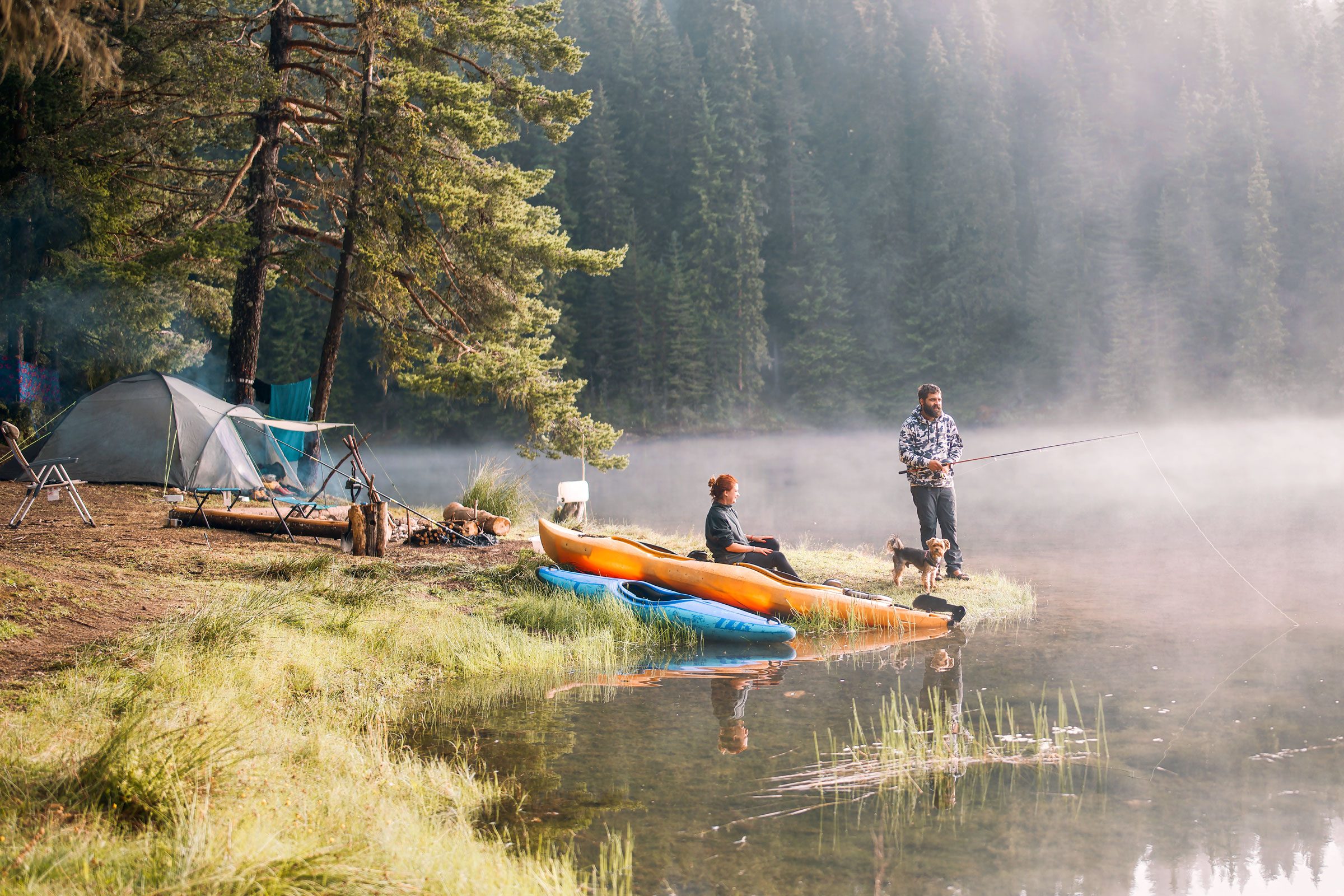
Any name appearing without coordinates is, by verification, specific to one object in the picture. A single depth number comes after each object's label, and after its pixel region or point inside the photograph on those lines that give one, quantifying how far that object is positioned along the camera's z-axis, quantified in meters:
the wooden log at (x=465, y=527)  10.86
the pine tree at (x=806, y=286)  41.59
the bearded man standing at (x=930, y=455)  8.86
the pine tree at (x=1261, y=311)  34.47
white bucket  12.16
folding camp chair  8.88
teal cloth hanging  14.12
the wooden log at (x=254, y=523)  10.06
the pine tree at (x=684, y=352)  38.81
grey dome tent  11.88
